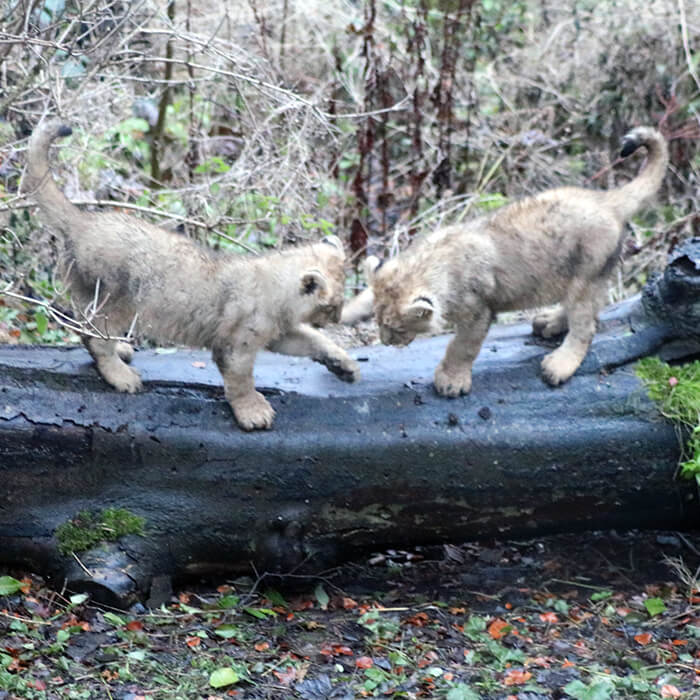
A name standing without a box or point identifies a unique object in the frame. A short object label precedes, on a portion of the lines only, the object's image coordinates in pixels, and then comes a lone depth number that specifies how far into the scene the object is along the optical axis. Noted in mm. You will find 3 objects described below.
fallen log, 5785
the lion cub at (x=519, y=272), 6020
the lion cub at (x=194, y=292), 5863
